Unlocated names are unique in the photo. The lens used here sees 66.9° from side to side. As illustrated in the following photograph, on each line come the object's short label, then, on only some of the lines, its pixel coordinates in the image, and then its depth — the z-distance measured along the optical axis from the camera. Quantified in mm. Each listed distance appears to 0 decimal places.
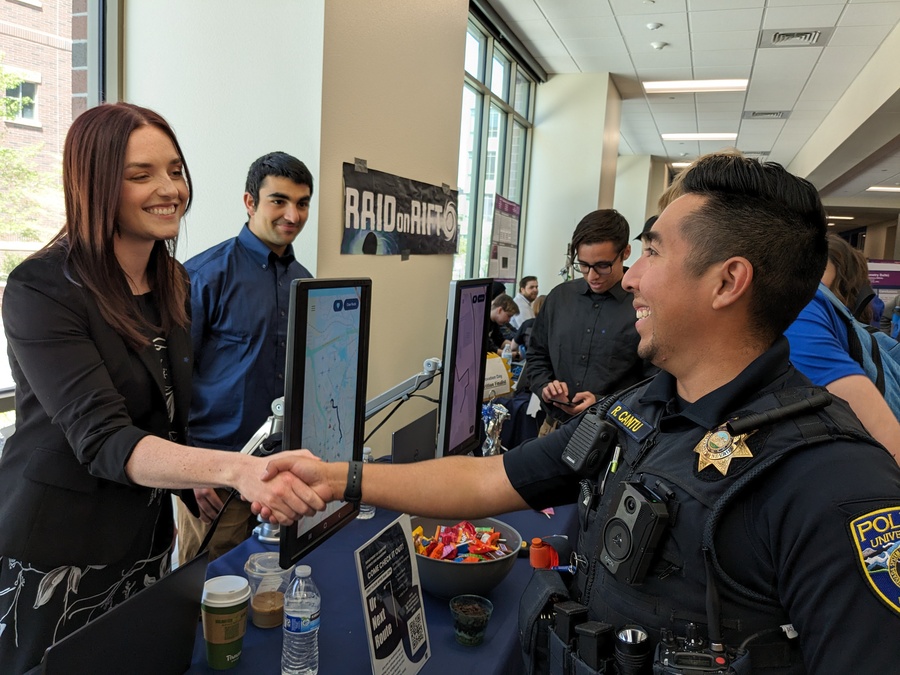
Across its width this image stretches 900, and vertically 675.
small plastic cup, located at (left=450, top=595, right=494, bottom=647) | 1254
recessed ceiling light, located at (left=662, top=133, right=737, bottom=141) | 10602
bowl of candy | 1372
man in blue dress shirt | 2266
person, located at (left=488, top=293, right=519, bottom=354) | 5904
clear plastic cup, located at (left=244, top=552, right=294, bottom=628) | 1235
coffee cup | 1107
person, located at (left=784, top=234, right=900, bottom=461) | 1626
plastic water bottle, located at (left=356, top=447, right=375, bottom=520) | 1806
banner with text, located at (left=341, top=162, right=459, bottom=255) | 3230
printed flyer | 1075
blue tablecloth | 1162
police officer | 836
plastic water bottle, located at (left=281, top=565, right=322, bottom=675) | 1075
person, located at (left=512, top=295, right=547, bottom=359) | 5504
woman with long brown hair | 1240
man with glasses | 2760
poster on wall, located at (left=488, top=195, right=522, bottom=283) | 6766
